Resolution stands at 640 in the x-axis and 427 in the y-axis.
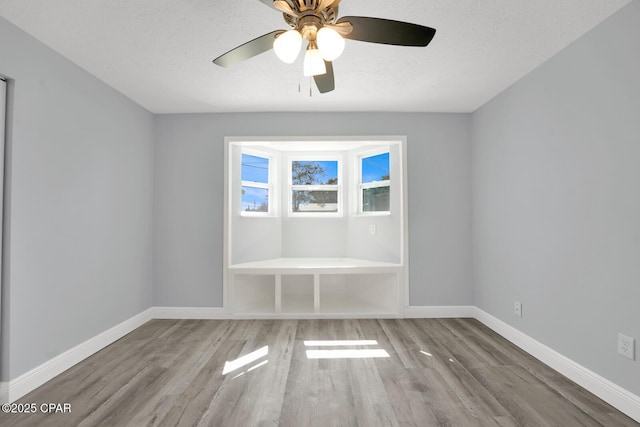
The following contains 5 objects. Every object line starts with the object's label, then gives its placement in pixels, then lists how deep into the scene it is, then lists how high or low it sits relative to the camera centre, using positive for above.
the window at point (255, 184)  4.30 +0.49
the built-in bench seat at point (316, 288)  3.86 -0.90
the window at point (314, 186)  4.80 +0.49
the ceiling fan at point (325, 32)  1.54 +0.93
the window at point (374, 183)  4.27 +0.48
